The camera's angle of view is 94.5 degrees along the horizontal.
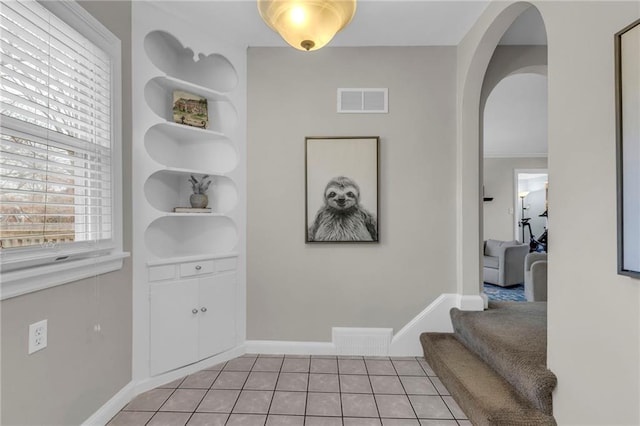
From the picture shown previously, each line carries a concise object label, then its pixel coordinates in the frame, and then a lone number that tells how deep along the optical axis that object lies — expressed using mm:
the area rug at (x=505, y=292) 4483
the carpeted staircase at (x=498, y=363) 1461
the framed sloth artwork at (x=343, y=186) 2518
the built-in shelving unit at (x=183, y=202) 2055
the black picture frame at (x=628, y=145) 1003
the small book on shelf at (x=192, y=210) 2244
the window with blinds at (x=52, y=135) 1261
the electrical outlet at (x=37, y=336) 1312
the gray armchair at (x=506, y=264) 5023
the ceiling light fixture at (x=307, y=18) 1344
